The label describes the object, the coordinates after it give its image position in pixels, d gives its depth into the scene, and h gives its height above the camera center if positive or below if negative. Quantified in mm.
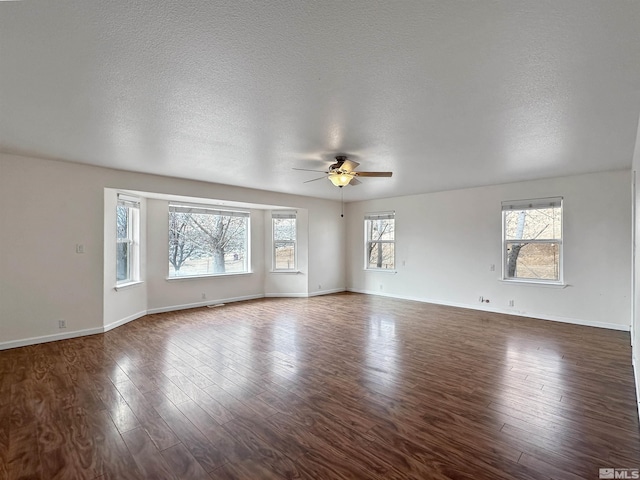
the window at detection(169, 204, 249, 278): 6078 -2
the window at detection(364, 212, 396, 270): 7395 +1
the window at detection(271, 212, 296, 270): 7336 -75
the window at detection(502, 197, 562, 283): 5109 +20
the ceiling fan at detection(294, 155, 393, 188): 3625 +849
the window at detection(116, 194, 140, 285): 4996 +15
